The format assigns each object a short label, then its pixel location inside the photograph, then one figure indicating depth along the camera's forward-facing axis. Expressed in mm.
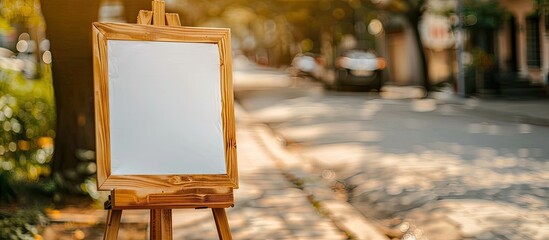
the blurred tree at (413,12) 33125
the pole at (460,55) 29078
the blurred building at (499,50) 30188
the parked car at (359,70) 35344
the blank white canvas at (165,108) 5410
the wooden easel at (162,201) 5312
